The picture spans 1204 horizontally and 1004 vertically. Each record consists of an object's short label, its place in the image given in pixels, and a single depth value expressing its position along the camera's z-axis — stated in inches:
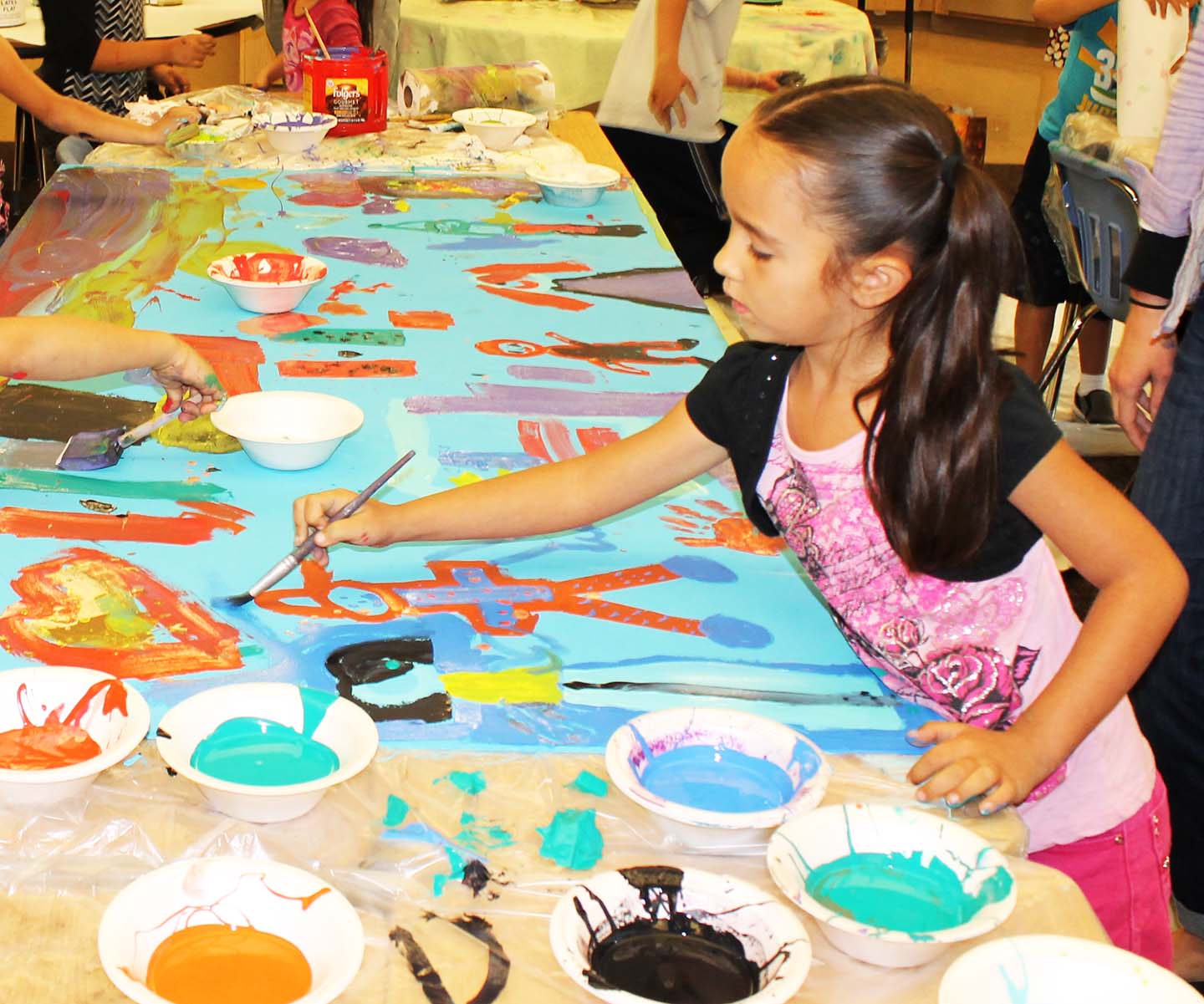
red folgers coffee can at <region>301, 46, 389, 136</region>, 120.6
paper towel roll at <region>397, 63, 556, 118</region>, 132.5
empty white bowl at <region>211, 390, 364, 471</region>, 62.9
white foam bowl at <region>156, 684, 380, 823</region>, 37.6
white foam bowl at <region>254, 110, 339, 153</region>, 114.0
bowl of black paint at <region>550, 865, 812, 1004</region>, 33.3
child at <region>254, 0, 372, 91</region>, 132.2
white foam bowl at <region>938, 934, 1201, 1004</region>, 32.7
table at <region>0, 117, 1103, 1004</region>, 37.3
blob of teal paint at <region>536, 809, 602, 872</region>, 39.0
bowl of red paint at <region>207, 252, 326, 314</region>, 81.3
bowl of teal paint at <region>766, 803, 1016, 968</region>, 36.4
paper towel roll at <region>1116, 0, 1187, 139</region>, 104.2
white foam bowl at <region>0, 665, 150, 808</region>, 38.4
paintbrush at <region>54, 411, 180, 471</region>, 62.6
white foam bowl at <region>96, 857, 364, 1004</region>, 32.5
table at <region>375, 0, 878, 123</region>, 172.6
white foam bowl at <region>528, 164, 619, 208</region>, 107.8
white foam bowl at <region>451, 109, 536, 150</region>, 122.1
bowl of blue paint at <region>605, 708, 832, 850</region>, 39.8
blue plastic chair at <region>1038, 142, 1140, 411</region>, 106.1
